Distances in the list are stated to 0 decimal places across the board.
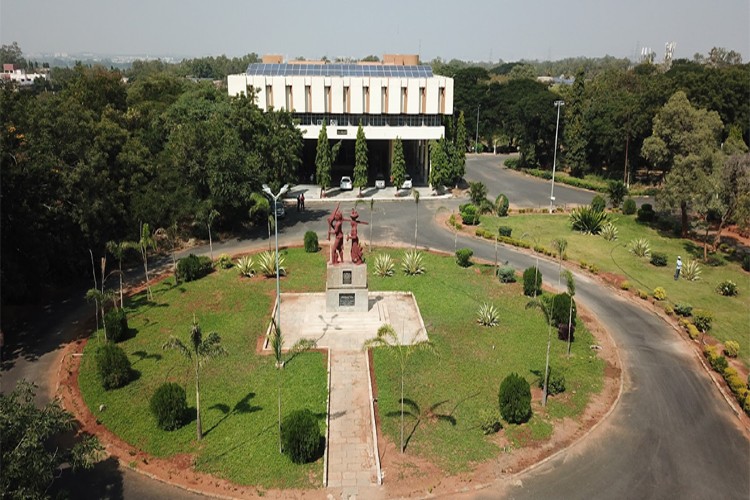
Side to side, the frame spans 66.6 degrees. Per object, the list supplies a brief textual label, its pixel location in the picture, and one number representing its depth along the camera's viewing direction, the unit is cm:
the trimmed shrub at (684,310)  2758
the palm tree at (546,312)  1997
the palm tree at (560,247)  2941
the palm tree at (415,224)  3846
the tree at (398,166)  5275
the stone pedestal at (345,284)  2684
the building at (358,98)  5506
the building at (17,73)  14184
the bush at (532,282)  2917
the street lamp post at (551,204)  4784
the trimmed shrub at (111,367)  2052
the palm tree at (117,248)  2777
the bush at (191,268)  3081
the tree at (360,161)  5241
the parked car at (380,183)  5639
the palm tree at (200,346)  1703
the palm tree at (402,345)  1778
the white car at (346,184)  5531
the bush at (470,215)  4307
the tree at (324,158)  5188
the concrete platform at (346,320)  2450
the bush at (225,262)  3318
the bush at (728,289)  3047
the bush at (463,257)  3373
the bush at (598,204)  4450
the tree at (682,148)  3650
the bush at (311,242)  3620
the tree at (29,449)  1197
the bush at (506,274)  3139
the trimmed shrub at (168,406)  1811
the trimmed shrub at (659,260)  3475
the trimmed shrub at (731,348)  2384
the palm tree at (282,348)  1934
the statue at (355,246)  2662
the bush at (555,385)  2061
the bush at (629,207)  4556
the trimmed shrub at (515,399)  1864
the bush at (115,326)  2395
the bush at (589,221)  4081
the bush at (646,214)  4381
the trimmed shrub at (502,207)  4606
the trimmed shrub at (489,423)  1820
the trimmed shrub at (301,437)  1650
